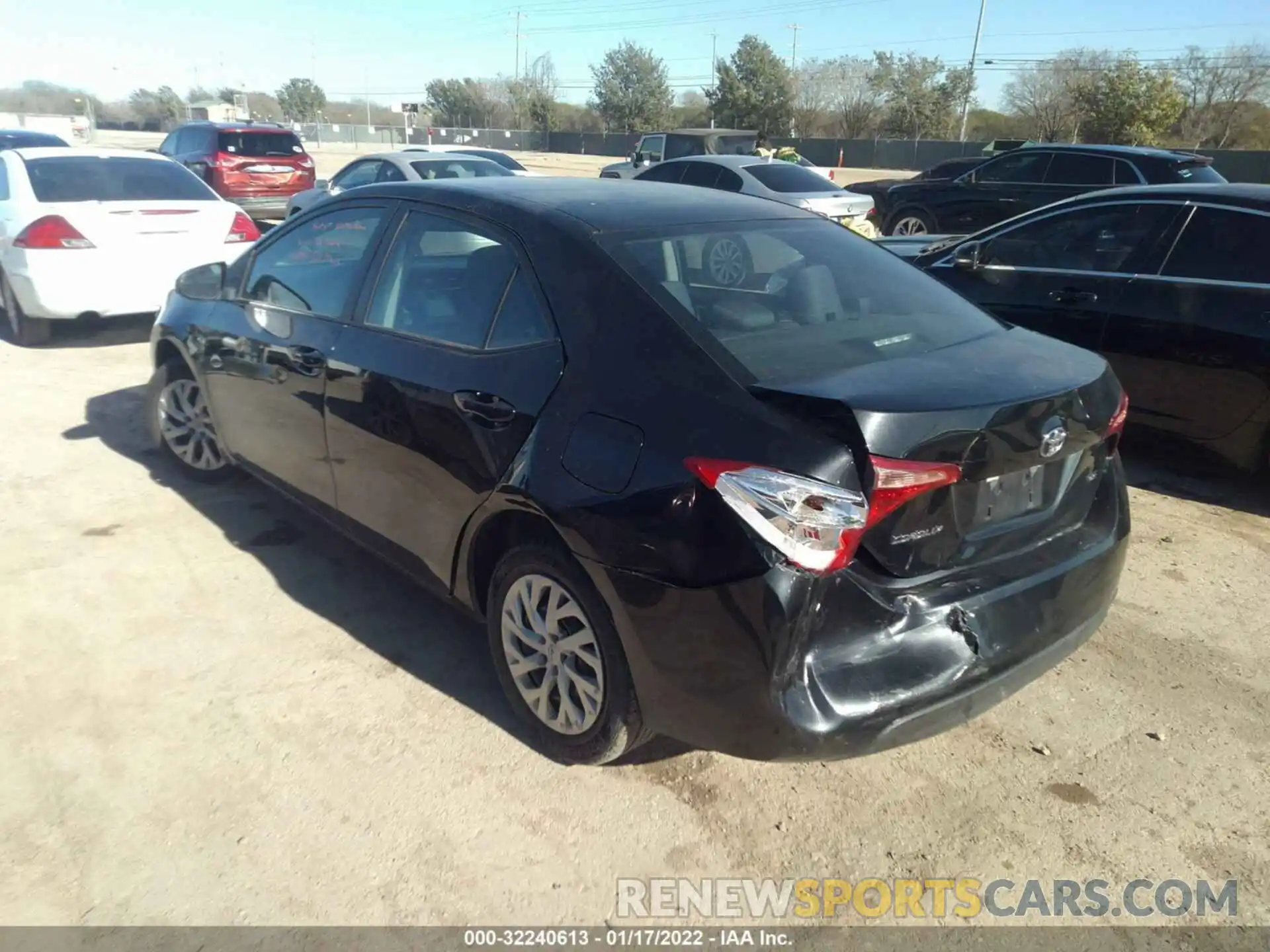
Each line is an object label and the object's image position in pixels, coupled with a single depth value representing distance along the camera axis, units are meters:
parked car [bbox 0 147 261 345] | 7.62
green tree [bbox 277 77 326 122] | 96.25
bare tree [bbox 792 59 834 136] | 63.06
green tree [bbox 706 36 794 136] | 61.84
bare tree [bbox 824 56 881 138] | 59.69
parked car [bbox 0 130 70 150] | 14.86
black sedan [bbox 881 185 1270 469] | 4.89
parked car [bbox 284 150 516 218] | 11.88
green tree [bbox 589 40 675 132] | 71.19
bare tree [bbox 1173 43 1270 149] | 43.94
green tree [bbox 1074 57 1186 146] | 39.19
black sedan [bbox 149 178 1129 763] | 2.32
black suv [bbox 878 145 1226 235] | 10.80
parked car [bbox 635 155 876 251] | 12.53
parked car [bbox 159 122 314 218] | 14.93
